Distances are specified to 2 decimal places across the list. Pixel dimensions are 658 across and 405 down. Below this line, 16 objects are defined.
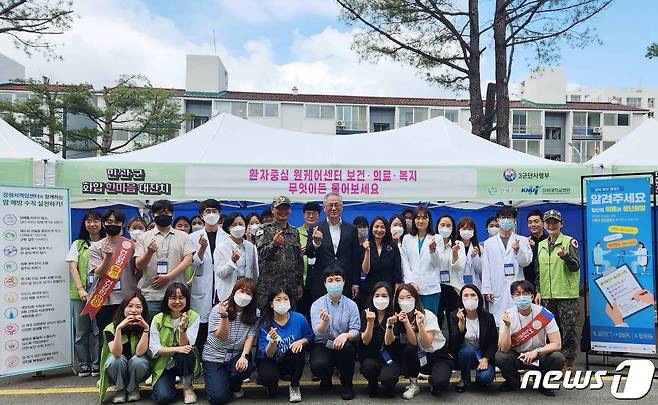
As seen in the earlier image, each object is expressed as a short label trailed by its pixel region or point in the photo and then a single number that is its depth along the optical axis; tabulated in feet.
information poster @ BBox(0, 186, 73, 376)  14.83
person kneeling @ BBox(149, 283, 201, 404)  13.33
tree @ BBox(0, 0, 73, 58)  41.42
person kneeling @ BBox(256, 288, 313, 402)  13.50
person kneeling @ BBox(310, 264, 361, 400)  13.70
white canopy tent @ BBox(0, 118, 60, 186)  20.08
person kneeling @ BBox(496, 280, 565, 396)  13.87
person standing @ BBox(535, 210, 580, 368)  15.89
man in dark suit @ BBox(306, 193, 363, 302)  15.97
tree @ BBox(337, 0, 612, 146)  40.11
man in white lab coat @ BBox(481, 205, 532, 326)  16.81
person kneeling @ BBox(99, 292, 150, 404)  13.23
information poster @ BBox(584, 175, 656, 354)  15.83
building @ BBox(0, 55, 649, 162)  123.65
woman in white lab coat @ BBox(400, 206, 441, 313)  16.49
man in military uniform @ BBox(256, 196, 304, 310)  15.69
